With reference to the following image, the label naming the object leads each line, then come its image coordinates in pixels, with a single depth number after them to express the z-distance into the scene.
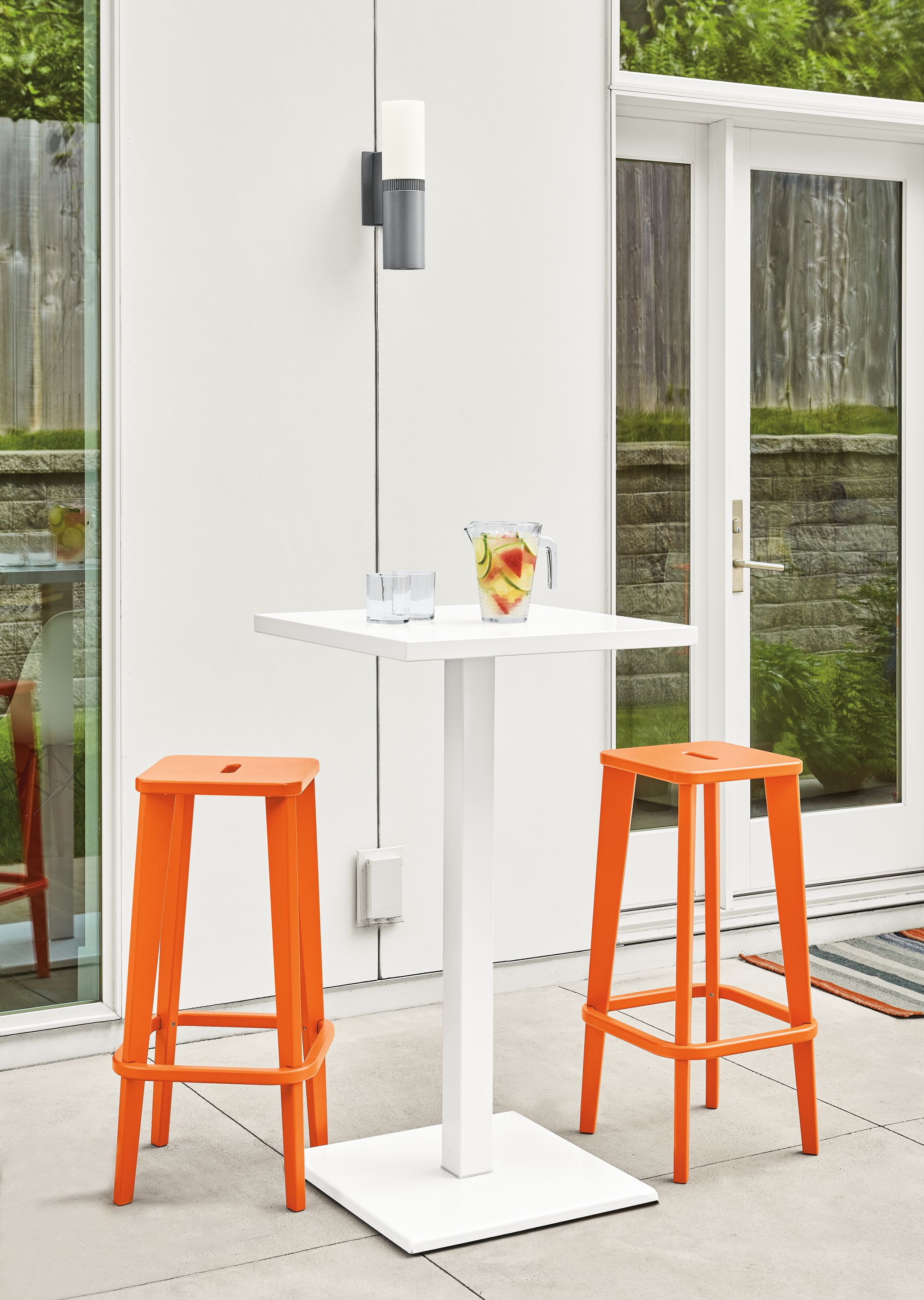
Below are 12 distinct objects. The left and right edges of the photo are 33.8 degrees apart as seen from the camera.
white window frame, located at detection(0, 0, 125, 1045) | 3.07
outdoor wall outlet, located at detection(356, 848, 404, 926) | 3.38
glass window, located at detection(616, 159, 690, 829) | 3.81
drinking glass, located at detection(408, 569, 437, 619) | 2.38
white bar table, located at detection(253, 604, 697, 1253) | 2.35
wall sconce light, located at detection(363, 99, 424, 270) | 3.09
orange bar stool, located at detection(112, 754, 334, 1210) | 2.40
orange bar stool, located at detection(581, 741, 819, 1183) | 2.53
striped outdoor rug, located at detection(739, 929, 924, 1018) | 3.54
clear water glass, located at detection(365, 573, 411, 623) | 2.37
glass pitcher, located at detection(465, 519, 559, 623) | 2.35
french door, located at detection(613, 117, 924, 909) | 3.86
